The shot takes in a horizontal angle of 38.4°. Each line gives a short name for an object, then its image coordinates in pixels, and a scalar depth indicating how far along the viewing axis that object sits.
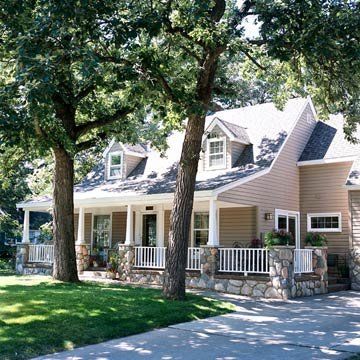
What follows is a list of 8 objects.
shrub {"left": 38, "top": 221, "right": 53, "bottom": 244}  24.28
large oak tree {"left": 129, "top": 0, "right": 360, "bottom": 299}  10.95
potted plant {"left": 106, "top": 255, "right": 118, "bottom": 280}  18.36
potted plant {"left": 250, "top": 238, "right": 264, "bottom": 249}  16.91
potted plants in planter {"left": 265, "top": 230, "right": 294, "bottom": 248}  14.59
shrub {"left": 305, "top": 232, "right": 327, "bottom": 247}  16.09
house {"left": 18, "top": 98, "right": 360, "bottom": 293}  17.32
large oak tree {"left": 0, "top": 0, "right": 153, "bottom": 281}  9.02
